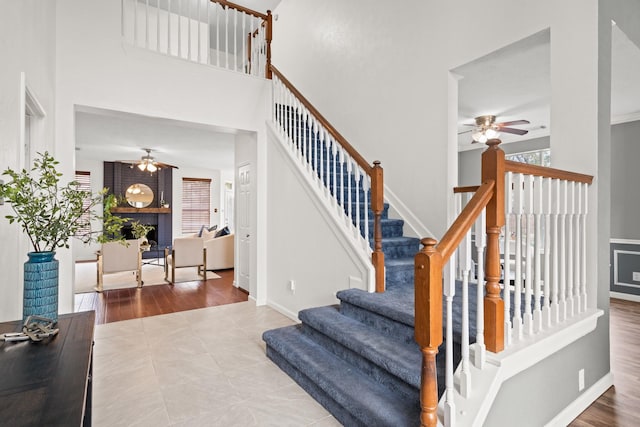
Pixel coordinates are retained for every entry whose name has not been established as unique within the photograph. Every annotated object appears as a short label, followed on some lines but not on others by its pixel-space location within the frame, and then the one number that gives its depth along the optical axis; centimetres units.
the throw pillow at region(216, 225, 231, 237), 816
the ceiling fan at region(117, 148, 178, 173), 768
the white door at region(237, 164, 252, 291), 546
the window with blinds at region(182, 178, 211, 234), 1081
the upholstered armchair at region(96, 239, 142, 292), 561
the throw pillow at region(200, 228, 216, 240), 858
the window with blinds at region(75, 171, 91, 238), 918
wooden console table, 97
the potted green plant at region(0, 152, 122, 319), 167
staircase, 192
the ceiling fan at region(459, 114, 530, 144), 476
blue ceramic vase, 167
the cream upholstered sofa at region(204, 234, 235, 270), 742
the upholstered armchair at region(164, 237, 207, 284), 620
